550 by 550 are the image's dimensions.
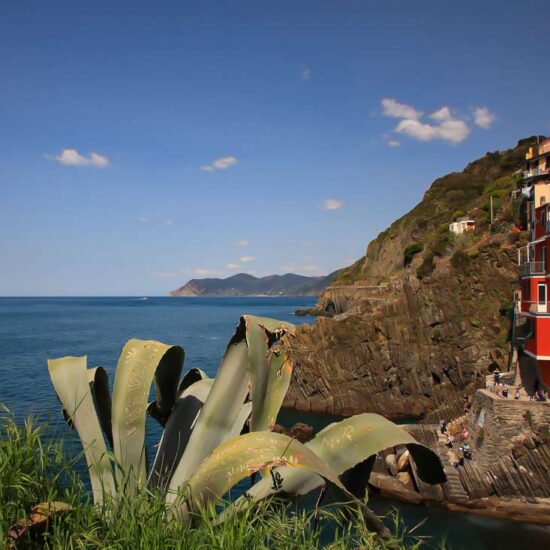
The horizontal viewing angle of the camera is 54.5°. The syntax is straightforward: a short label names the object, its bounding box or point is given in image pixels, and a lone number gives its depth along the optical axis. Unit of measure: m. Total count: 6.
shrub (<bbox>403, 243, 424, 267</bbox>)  75.69
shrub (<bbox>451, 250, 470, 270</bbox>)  40.41
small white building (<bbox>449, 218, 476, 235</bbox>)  56.97
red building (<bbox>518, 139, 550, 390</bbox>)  23.72
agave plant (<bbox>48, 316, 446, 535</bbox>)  3.90
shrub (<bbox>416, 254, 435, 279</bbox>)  57.31
